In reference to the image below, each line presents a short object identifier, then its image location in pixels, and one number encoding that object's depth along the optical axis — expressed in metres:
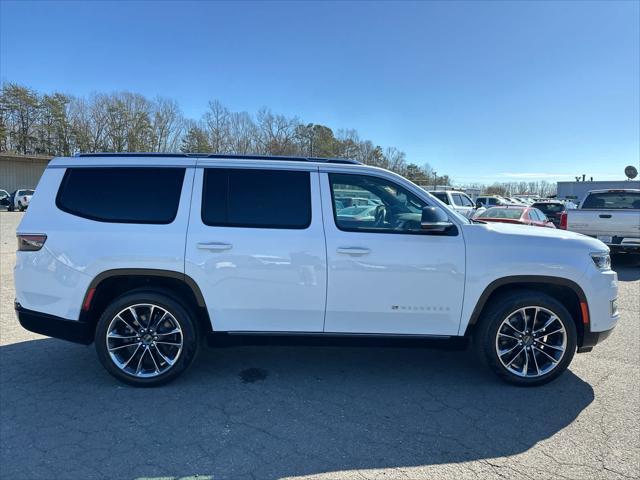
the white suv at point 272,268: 3.70
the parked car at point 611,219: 9.72
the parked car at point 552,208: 18.23
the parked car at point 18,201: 32.72
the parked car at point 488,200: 32.33
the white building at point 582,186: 48.84
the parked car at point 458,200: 18.31
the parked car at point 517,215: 12.10
